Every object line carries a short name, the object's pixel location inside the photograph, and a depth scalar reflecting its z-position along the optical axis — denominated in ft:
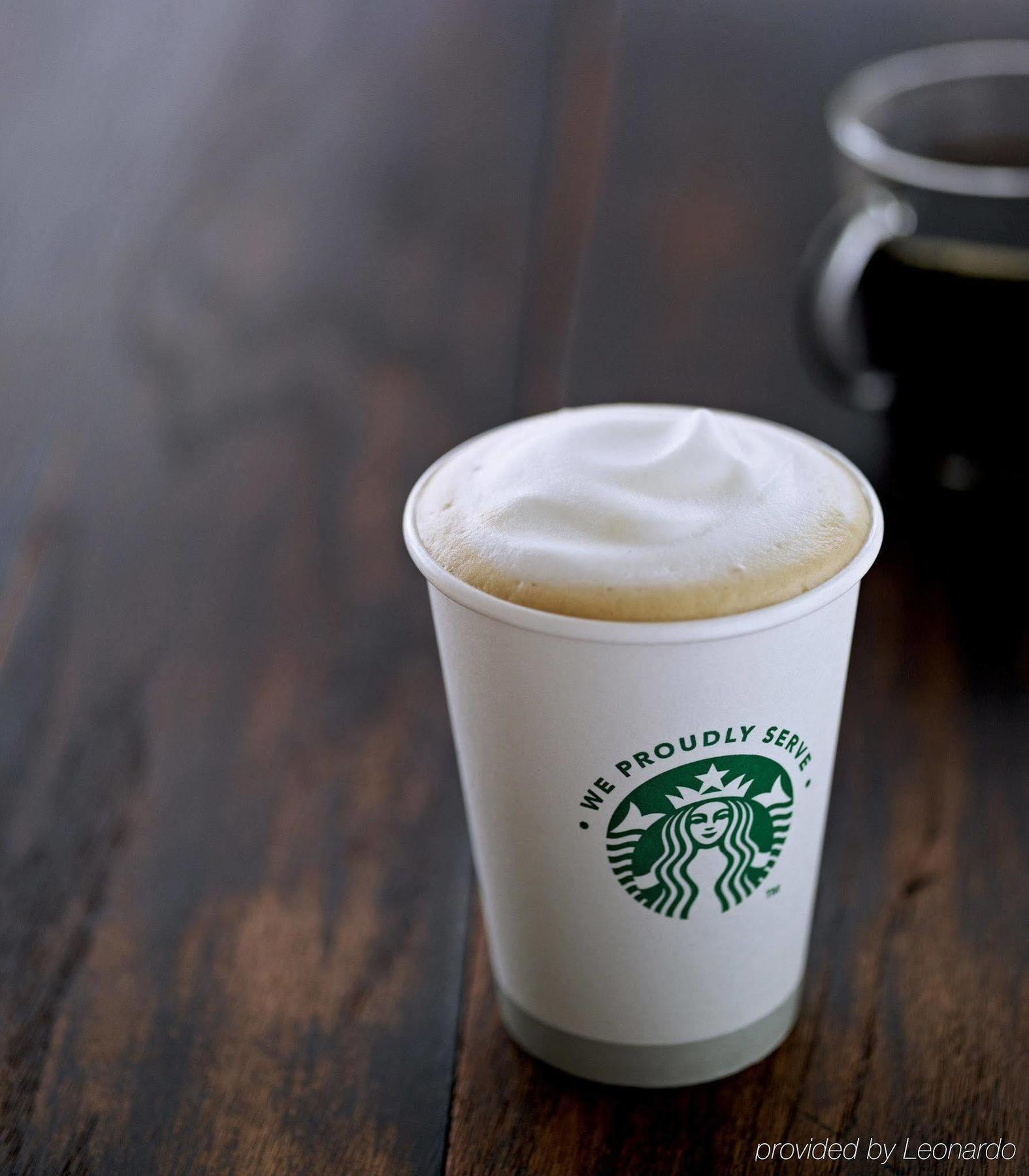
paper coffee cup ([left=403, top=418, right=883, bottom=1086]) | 1.41
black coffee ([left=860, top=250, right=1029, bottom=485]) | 2.58
